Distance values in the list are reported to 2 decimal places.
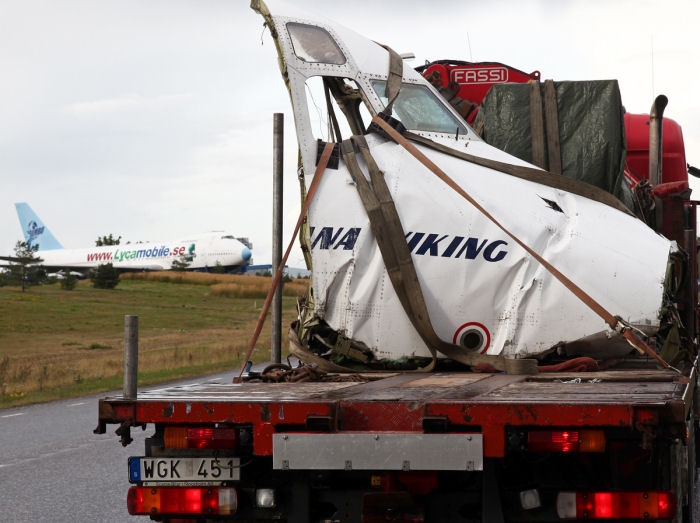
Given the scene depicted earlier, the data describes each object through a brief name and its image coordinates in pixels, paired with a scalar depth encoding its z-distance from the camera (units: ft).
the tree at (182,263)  622.13
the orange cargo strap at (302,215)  40.40
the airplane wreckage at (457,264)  40.01
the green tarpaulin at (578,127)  50.85
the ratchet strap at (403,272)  40.14
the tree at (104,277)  499.92
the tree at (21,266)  484.33
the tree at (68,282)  479.82
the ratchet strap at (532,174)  43.70
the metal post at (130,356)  30.07
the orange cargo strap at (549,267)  36.42
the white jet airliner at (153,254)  621.72
